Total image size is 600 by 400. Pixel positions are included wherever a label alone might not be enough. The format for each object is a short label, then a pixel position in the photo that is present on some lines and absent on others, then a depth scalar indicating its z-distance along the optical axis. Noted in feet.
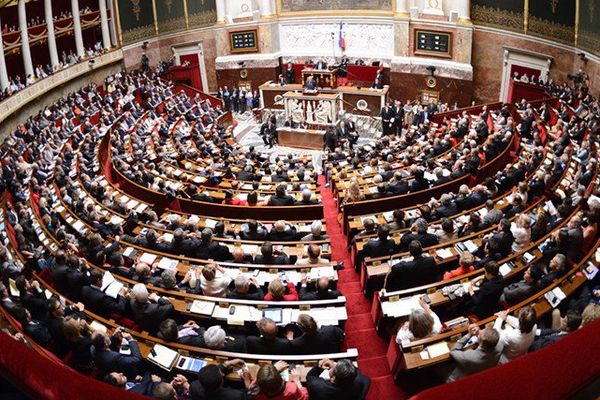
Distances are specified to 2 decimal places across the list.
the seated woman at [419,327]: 20.83
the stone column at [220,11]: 93.91
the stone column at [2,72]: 67.46
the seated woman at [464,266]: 26.00
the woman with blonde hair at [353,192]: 38.29
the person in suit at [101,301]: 25.13
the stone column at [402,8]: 81.46
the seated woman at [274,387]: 16.71
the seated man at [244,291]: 25.25
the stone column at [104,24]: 89.86
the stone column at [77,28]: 84.43
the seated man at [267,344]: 20.85
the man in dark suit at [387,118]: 72.64
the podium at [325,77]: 80.23
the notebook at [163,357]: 20.54
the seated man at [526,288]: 23.12
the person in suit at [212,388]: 17.01
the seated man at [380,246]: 29.43
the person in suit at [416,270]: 26.30
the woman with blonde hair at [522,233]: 28.17
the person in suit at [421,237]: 29.68
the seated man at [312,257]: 28.35
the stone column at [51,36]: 78.95
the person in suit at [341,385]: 17.31
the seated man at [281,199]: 38.78
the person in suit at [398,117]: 72.43
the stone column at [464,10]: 75.05
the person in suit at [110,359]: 20.36
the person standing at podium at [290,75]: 89.86
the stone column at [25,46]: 72.95
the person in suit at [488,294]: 23.41
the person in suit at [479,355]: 18.78
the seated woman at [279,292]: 24.49
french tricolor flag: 88.63
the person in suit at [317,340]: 20.89
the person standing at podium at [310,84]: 78.24
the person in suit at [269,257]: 28.55
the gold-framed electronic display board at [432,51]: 77.72
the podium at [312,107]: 73.10
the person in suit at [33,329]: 22.49
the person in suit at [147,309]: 23.58
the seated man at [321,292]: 24.63
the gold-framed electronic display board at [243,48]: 93.09
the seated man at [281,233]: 32.54
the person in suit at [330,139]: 66.23
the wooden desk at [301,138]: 72.13
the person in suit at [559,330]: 18.49
